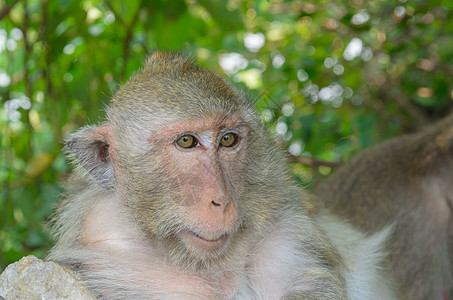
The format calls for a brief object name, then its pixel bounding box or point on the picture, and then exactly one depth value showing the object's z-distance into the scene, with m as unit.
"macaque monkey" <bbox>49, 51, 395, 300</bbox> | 4.12
